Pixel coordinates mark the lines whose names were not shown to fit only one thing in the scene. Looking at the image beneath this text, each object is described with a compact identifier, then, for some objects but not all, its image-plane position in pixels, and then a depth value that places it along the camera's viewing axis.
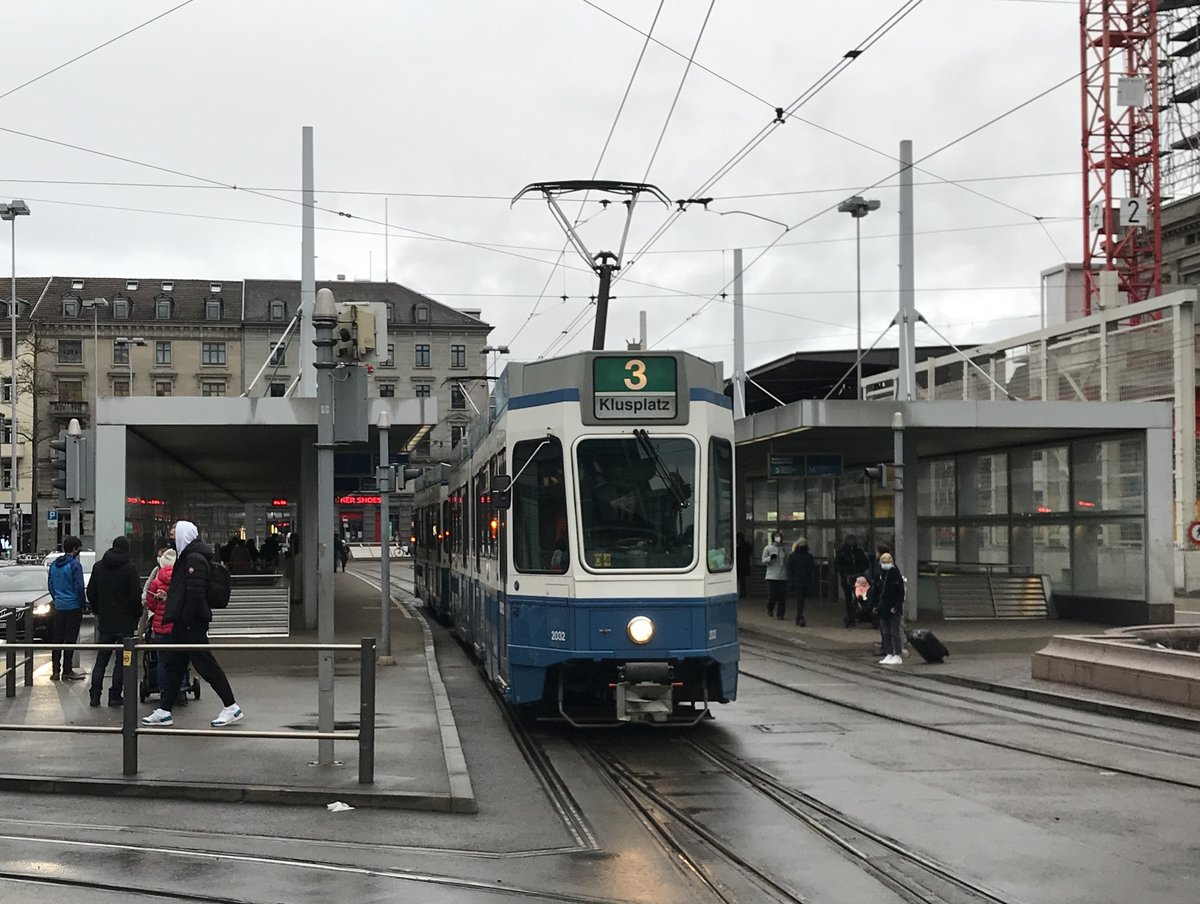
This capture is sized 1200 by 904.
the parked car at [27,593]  23.22
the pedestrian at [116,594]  14.34
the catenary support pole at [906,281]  24.86
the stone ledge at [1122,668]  14.96
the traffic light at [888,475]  23.39
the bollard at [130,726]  10.16
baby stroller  14.62
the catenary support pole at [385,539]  20.23
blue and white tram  12.13
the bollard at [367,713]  9.92
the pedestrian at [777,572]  28.81
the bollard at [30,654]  13.24
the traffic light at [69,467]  19.42
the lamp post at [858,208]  29.48
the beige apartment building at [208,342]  99.50
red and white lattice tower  51.28
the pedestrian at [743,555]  34.31
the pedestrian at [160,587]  13.94
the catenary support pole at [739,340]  34.28
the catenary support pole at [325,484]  10.68
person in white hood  12.31
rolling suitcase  20.05
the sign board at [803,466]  28.69
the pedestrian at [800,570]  27.28
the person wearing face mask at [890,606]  20.70
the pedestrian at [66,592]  16.77
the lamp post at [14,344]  43.41
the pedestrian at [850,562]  29.38
